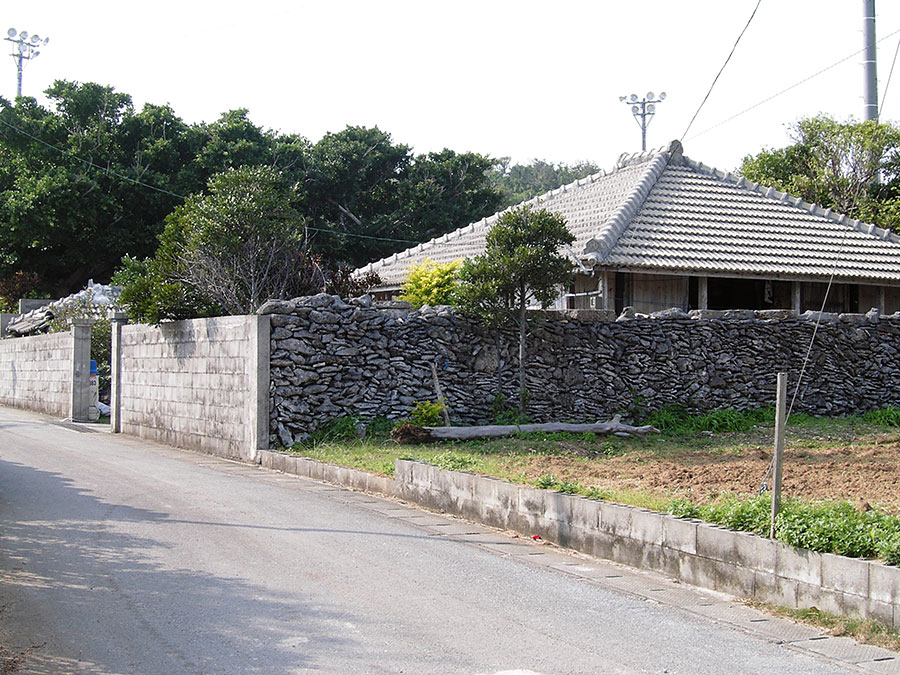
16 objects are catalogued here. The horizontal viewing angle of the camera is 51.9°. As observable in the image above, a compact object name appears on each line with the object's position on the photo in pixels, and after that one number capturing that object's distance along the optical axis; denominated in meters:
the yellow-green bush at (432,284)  19.56
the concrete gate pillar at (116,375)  22.77
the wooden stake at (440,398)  16.20
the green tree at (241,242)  17.92
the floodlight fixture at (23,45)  46.88
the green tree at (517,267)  16.14
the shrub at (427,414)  15.95
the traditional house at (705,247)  20.28
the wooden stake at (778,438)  7.37
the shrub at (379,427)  16.14
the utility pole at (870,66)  25.00
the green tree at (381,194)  43.87
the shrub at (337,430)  16.06
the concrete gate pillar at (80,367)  25.88
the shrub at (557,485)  9.88
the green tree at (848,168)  28.17
